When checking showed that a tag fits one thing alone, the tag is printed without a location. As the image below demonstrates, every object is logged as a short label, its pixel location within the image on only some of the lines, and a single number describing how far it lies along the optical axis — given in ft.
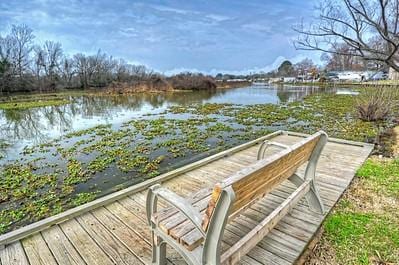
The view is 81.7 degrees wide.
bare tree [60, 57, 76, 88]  144.66
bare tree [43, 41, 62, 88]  140.14
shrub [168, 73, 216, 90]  121.70
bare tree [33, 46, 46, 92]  133.90
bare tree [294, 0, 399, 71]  19.19
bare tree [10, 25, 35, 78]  125.18
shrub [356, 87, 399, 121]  31.89
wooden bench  4.34
